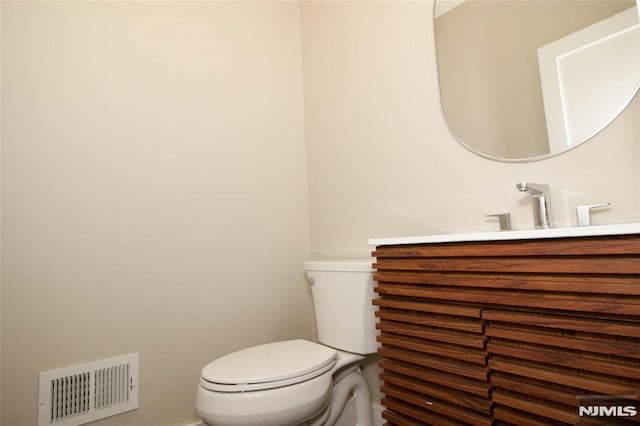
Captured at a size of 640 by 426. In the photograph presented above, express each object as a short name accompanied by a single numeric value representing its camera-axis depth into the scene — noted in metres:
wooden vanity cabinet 0.68
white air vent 1.10
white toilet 0.96
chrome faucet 0.97
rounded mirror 0.96
